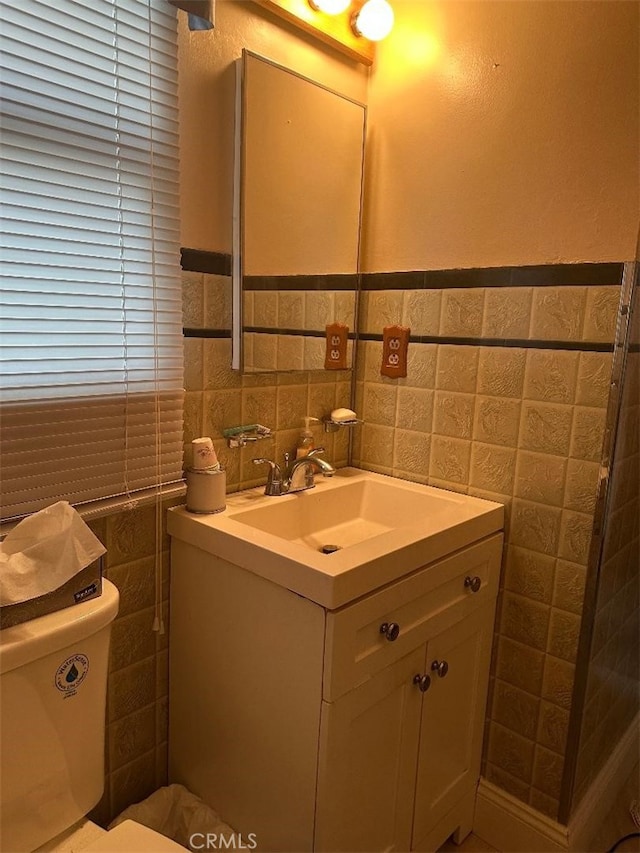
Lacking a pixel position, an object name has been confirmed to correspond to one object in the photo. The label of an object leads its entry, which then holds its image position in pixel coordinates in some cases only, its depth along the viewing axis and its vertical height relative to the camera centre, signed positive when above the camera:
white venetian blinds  1.05 +0.14
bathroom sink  1.10 -0.44
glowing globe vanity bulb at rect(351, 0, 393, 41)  1.52 +0.81
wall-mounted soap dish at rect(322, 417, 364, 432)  1.67 -0.26
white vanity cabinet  1.12 -0.78
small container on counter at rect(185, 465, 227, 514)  1.34 -0.37
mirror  1.42 +0.30
